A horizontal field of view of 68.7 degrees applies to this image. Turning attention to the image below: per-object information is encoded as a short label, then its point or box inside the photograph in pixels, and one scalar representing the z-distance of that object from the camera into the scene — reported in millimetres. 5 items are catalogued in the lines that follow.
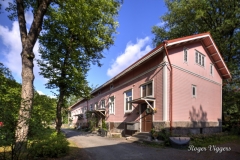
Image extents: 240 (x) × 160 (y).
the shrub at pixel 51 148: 6027
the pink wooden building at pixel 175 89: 11477
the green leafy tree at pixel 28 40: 6760
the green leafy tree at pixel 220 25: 17750
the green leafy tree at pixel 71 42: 12031
